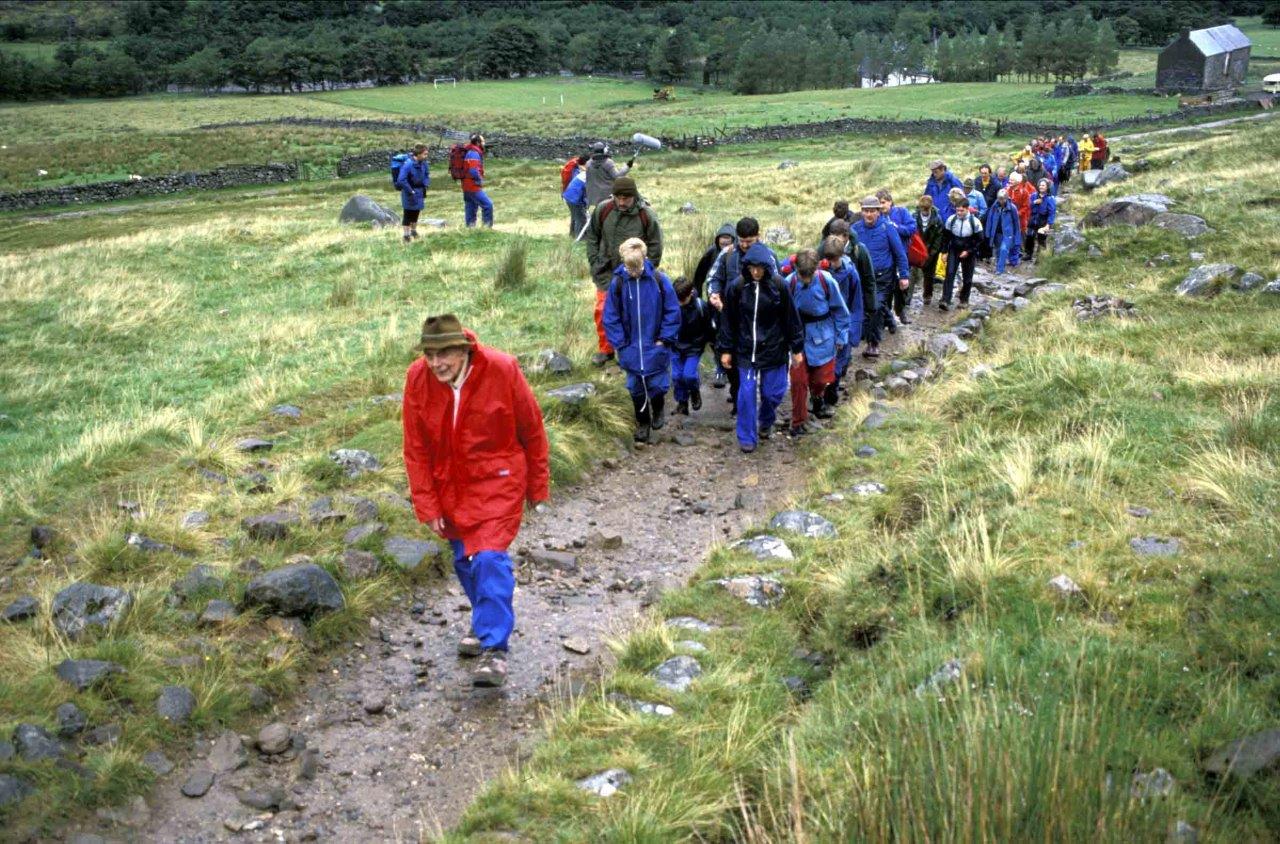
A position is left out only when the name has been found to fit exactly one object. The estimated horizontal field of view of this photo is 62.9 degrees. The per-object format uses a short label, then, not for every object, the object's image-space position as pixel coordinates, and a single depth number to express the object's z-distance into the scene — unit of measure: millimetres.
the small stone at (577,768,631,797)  4602
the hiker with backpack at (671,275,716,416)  10852
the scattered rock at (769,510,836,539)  7402
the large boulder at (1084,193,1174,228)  18875
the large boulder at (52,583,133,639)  5871
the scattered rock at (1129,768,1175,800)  3287
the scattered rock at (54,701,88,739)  5035
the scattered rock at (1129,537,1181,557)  5633
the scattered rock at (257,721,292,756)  5383
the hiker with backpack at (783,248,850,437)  10336
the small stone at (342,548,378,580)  6910
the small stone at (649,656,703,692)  5531
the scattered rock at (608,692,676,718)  5234
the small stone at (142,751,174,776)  5051
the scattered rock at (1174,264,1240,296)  13047
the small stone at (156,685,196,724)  5348
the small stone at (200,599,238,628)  6137
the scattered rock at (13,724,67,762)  4777
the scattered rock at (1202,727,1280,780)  3654
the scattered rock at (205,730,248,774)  5203
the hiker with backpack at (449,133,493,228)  20250
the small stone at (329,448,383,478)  8430
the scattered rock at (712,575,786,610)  6492
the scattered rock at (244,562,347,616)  6312
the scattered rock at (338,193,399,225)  26156
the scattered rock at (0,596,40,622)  6031
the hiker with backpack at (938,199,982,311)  15875
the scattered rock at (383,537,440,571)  7215
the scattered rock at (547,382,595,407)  10141
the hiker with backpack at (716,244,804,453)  9766
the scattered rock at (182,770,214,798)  4992
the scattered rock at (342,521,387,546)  7250
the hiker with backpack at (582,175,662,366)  11184
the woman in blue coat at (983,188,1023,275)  18922
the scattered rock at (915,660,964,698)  4199
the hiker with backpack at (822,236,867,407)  11102
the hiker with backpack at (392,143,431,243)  19297
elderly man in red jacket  5738
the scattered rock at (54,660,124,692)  5344
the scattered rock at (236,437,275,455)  8969
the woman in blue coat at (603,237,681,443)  9883
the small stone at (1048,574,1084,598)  5301
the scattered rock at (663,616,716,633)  6151
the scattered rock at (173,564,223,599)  6352
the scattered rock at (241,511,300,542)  7176
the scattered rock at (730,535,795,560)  7070
